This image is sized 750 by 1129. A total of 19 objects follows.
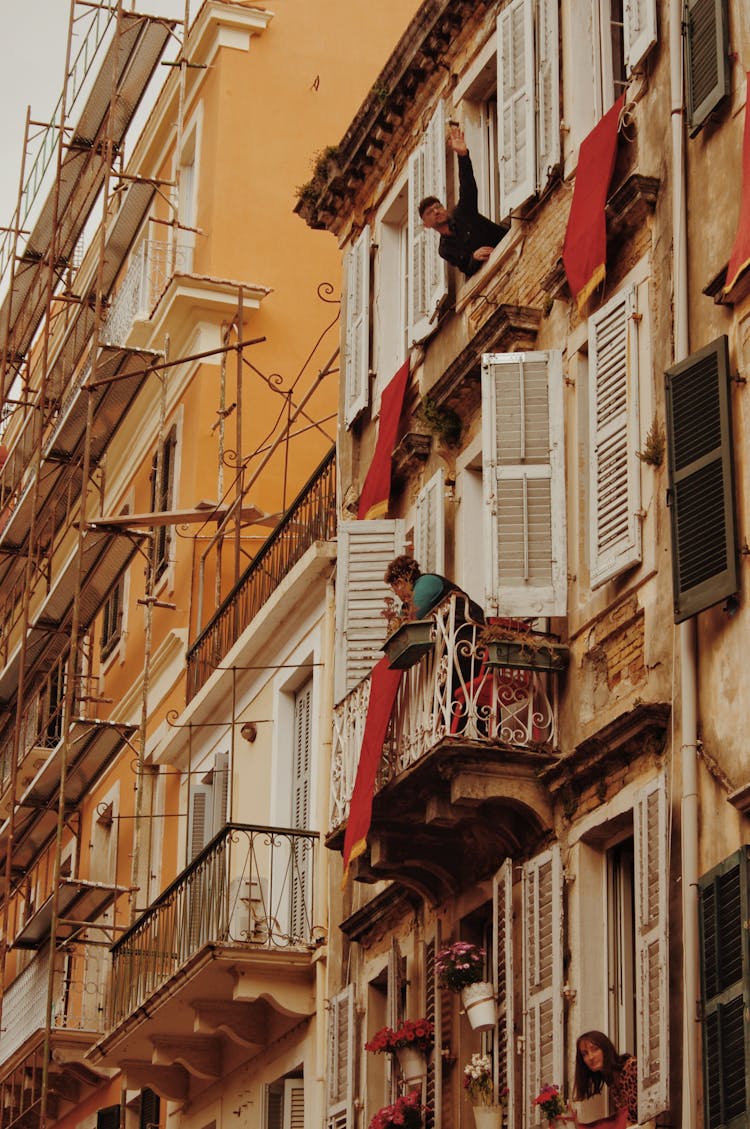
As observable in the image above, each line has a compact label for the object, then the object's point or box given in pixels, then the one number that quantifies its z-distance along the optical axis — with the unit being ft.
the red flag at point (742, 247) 42.76
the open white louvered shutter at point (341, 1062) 60.08
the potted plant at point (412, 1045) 54.80
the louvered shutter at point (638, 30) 50.14
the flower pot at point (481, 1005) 48.88
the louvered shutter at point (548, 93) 55.47
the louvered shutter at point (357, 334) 68.49
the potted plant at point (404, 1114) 53.42
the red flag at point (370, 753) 53.67
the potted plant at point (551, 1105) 43.83
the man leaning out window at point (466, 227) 59.11
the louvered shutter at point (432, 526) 58.75
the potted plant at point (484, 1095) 47.98
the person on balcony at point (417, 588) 52.65
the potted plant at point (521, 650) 49.70
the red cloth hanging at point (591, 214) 50.29
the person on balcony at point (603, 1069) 43.27
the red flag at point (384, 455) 63.41
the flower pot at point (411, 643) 51.67
